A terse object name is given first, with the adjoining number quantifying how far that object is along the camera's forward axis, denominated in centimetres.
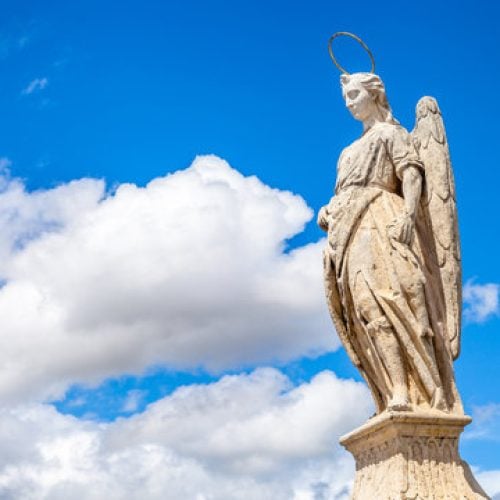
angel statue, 1034
